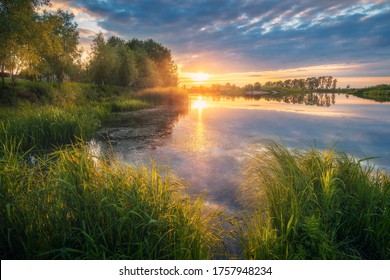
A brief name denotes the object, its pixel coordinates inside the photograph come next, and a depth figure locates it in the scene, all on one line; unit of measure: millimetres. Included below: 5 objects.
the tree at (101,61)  47125
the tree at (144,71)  62156
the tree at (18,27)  17672
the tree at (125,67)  52000
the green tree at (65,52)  32844
